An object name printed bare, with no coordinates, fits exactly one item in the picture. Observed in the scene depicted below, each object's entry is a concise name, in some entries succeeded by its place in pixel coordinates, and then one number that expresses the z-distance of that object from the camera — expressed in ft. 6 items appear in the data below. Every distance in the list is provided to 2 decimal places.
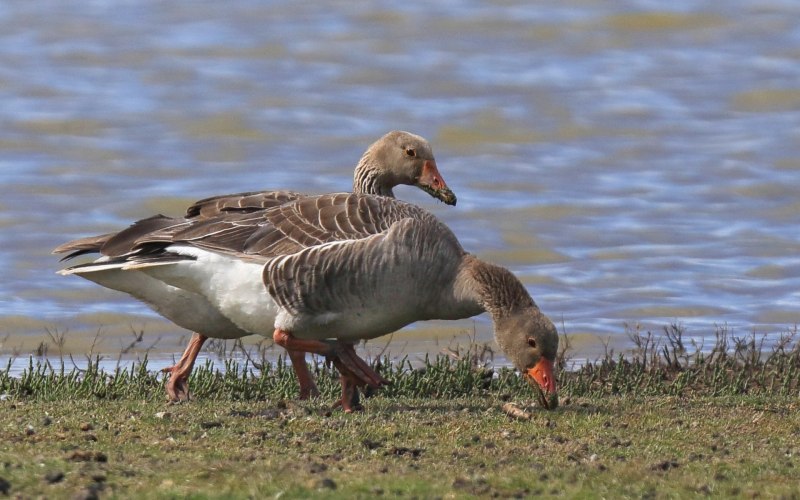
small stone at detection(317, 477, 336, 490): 44.53
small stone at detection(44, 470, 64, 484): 44.38
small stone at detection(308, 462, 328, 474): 47.26
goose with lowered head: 63.21
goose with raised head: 68.23
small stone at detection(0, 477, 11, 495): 42.93
